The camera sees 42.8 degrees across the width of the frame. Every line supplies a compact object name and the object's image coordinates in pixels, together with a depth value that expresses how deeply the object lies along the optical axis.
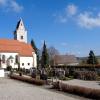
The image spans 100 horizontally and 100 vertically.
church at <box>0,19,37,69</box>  38.77
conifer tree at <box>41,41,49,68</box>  40.51
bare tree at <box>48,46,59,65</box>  48.77
